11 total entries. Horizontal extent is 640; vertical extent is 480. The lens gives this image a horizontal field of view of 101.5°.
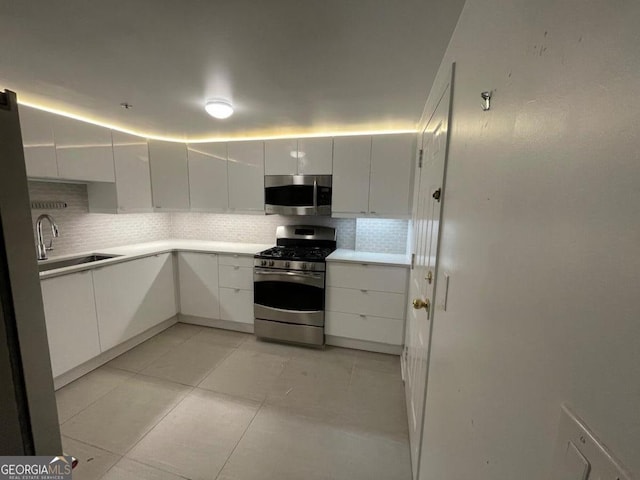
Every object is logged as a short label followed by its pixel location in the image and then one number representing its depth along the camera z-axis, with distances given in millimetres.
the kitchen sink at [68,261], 2395
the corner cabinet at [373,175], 2627
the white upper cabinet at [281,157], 2902
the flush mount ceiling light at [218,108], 1960
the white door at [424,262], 1214
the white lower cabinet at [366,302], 2574
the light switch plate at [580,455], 291
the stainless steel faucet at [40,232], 2363
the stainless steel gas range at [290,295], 2744
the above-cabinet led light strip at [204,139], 2296
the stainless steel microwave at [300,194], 2854
